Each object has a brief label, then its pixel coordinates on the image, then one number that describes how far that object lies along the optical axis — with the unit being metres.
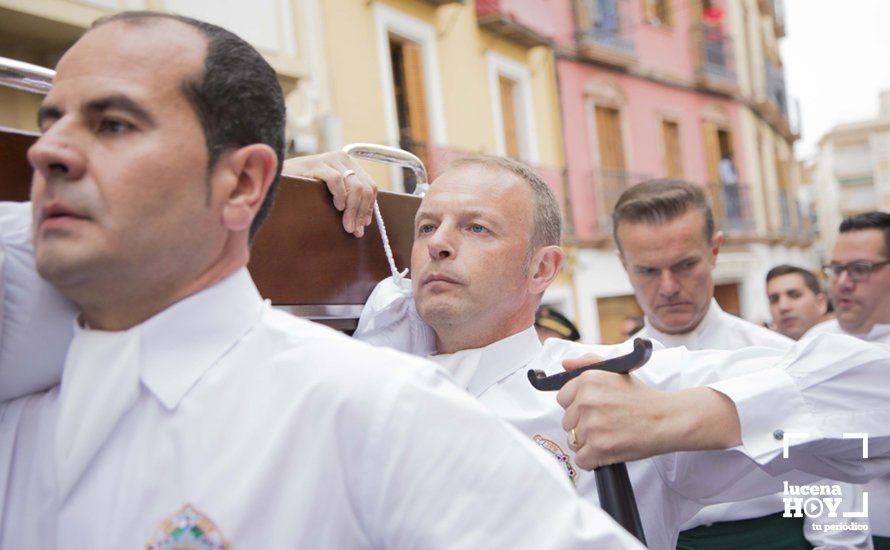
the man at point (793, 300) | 5.49
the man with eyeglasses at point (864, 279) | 4.02
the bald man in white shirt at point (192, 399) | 1.13
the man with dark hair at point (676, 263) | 3.30
